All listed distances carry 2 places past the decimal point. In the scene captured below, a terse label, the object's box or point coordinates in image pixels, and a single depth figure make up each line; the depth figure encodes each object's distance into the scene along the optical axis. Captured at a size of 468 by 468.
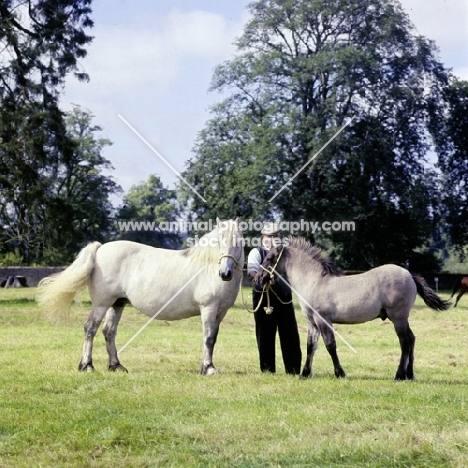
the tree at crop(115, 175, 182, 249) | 68.12
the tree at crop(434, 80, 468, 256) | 44.12
